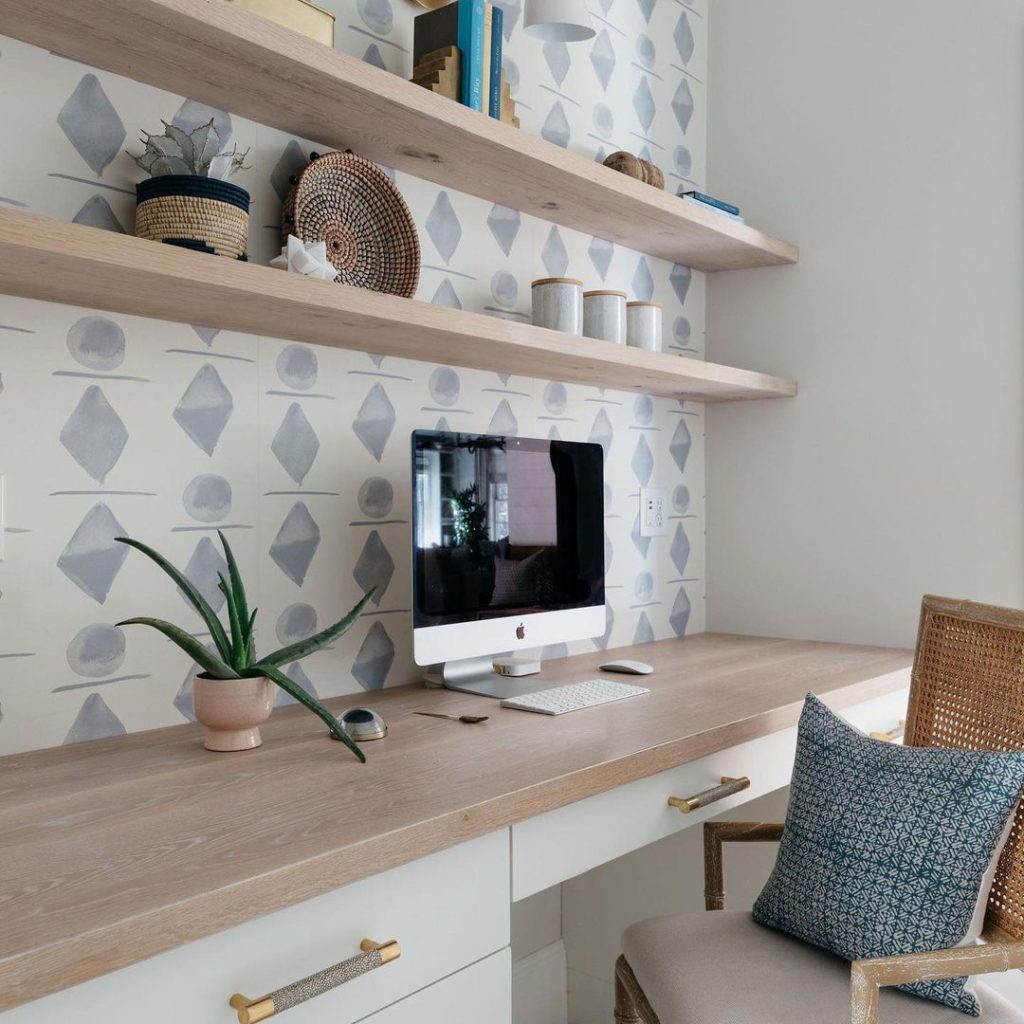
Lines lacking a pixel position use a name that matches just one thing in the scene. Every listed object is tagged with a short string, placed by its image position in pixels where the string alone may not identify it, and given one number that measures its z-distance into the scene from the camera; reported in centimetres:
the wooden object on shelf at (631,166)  212
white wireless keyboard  162
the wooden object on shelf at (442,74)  169
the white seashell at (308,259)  146
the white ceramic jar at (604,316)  205
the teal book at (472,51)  172
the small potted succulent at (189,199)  134
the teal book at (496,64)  178
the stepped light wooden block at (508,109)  189
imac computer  168
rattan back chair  112
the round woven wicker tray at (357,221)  159
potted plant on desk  131
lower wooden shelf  114
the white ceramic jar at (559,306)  193
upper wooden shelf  125
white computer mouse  197
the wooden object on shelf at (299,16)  140
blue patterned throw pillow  119
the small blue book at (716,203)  233
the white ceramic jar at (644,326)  217
